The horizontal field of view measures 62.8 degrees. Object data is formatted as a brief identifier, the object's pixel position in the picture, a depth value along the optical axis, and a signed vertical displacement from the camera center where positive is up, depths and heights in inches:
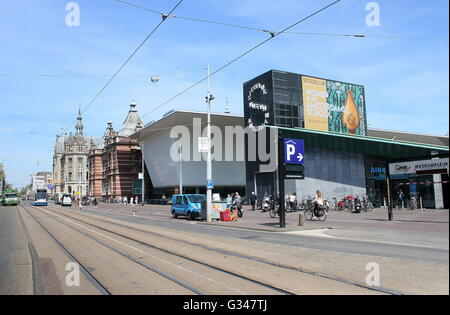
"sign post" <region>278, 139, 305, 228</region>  675.4 +44.8
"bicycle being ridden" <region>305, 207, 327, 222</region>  820.0 -62.5
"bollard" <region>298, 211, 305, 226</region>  711.6 -66.2
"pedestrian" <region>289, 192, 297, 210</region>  1190.6 -51.3
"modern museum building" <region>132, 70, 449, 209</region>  1413.6 +206.9
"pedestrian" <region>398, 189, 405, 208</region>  1138.5 -43.4
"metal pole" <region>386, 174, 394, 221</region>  737.0 -36.5
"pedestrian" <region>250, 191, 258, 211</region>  1359.5 -50.3
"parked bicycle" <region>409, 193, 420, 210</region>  1079.0 -54.1
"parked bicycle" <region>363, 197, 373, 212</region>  1112.1 -66.9
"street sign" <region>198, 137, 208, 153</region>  964.6 +116.9
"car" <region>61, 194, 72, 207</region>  2819.9 -61.3
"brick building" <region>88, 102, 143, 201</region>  3068.4 +253.3
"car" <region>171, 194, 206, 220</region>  999.0 -45.5
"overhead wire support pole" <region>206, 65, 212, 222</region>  901.2 -25.4
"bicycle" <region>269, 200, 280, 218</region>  970.7 -59.1
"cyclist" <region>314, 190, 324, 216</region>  807.7 -40.9
